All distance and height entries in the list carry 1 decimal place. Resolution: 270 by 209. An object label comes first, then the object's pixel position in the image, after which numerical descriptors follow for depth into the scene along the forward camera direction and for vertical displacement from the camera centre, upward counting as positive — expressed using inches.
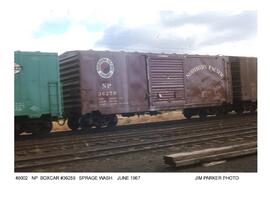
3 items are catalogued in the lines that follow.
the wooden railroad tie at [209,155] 319.9 -46.1
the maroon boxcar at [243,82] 789.9 +34.1
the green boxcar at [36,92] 518.0 +12.8
